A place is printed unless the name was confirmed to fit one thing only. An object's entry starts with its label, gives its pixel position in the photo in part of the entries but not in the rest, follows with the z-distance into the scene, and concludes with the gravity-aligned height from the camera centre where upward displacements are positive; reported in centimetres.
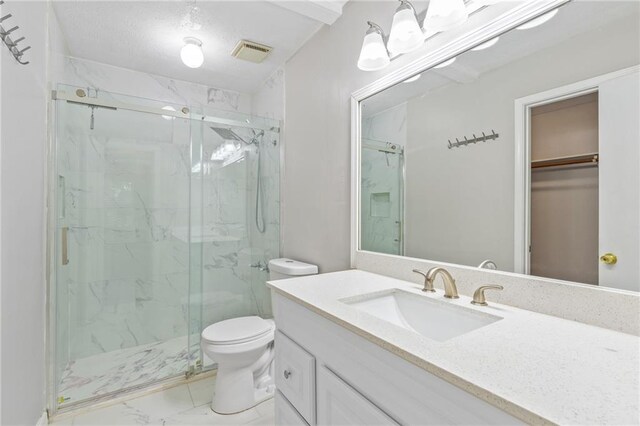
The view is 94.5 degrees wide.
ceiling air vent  208 +118
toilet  161 -85
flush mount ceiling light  187 +100
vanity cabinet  57 -42
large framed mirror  76 +21
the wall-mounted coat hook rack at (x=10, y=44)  90 +55
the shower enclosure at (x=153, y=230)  193 -14
